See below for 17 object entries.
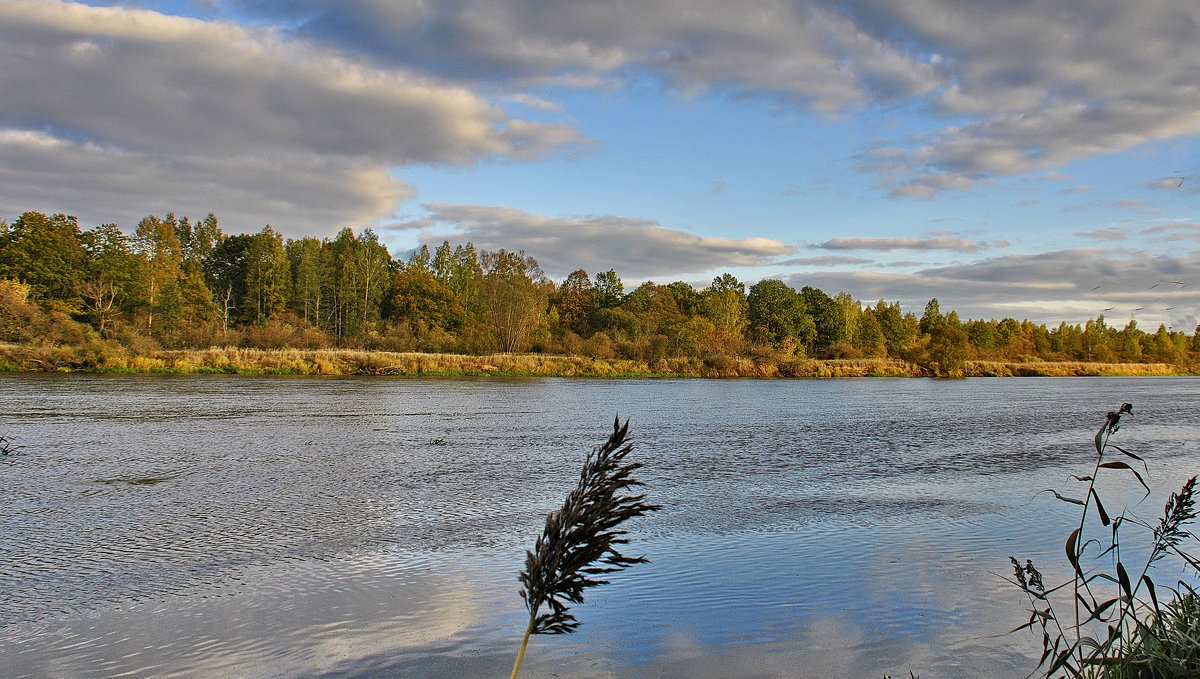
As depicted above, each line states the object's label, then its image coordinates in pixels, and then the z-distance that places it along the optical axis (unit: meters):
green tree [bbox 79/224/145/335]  69.88
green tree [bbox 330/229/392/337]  92.56
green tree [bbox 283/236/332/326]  91.00
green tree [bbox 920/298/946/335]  133.62
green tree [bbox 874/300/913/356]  124.12
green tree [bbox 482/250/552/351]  68.25
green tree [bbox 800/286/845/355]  108.56
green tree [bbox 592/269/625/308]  100.19
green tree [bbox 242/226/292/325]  89.88
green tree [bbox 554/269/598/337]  96.56
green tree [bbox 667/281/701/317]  103.62
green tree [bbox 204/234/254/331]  93.62
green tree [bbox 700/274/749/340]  98.69
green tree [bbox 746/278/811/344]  103.12
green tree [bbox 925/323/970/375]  79.06
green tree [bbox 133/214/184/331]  77.38
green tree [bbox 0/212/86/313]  68.00
